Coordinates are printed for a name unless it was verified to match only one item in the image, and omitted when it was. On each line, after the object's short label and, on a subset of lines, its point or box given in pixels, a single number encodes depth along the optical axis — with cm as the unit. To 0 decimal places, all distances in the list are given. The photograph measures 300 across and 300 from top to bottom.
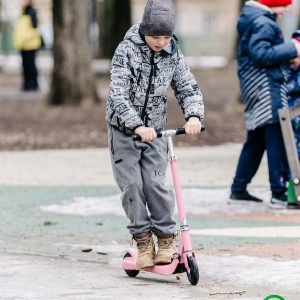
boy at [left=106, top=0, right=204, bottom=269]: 1345
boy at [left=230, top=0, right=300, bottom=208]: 1817
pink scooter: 1308
